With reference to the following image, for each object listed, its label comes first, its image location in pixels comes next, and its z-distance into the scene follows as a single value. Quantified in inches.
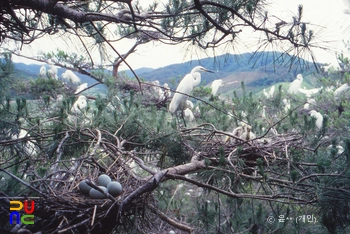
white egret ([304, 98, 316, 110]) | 160.9
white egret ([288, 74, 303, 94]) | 204.8
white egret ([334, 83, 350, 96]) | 144.6
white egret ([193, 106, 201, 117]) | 134.0
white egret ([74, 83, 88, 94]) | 151.5
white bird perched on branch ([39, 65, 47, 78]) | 179.5
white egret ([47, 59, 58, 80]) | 143.4
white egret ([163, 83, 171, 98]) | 138.9
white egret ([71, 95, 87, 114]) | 102.7
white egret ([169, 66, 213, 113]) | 120.1
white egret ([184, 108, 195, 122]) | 121.3
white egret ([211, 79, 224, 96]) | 155.9
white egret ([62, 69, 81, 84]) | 174.6
